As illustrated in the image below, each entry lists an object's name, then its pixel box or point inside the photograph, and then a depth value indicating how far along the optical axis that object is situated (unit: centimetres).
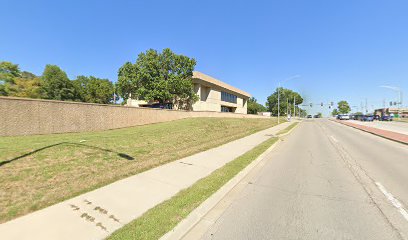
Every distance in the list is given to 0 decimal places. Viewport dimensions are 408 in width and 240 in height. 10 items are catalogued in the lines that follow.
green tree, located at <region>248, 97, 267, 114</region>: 9769
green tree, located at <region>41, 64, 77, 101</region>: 4603
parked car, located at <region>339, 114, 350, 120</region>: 6369
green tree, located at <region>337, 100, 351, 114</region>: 15295
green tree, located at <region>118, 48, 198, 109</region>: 3130
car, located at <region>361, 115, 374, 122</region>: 5319
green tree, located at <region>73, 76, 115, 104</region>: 5697
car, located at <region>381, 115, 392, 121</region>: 5666
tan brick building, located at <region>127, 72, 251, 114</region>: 3862
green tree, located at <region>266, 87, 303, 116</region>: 9812
